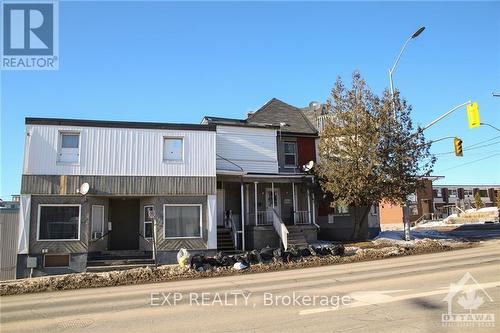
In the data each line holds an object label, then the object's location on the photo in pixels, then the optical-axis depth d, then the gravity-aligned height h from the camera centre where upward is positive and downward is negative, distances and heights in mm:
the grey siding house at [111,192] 20453 +1421
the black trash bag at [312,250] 20750 -1524
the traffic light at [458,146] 23719 +3457
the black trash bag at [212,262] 18986 -1758
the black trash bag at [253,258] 19638 -1708
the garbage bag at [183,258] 19016 -1569
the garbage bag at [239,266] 18594 -1925
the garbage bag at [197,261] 18688 -1688
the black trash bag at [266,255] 19891 -1609
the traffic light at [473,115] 20909 +4481
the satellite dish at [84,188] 20656 +1575
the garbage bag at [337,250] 21000 -1569
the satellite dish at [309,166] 27136 +3060
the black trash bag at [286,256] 20000 -1703
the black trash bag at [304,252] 20594 -1593
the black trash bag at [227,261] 19188 -1769
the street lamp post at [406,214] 24375 +2
